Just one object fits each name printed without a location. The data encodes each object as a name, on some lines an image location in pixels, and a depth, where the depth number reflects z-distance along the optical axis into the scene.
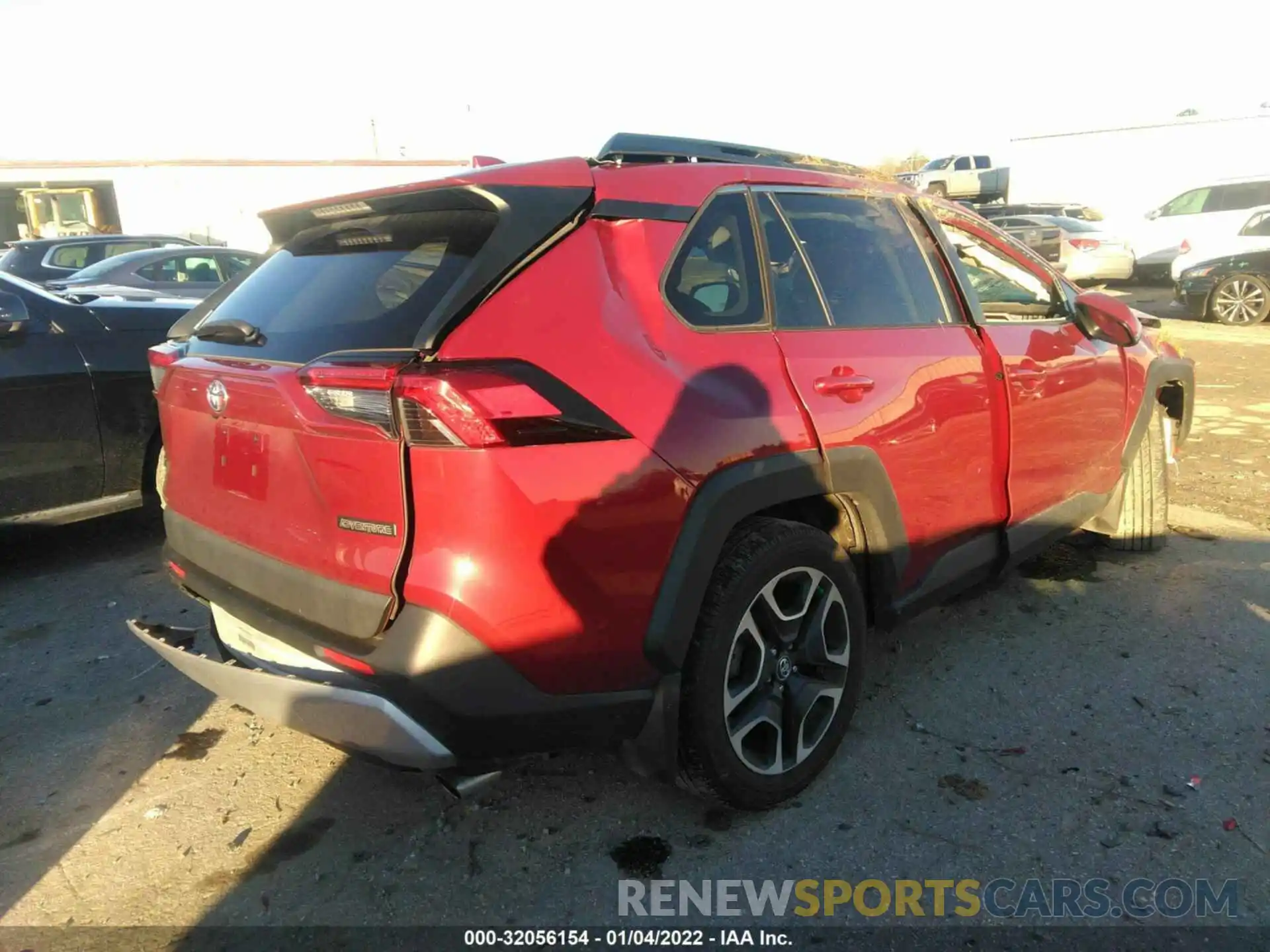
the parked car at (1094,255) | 16.80
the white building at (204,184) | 30.19
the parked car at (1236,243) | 13.20
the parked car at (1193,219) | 16.00
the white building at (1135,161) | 24.75
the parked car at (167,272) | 10.01
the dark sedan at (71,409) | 4.25
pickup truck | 27.53
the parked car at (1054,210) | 21.34
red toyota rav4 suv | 2.00
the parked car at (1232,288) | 12.51
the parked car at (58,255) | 11.63
